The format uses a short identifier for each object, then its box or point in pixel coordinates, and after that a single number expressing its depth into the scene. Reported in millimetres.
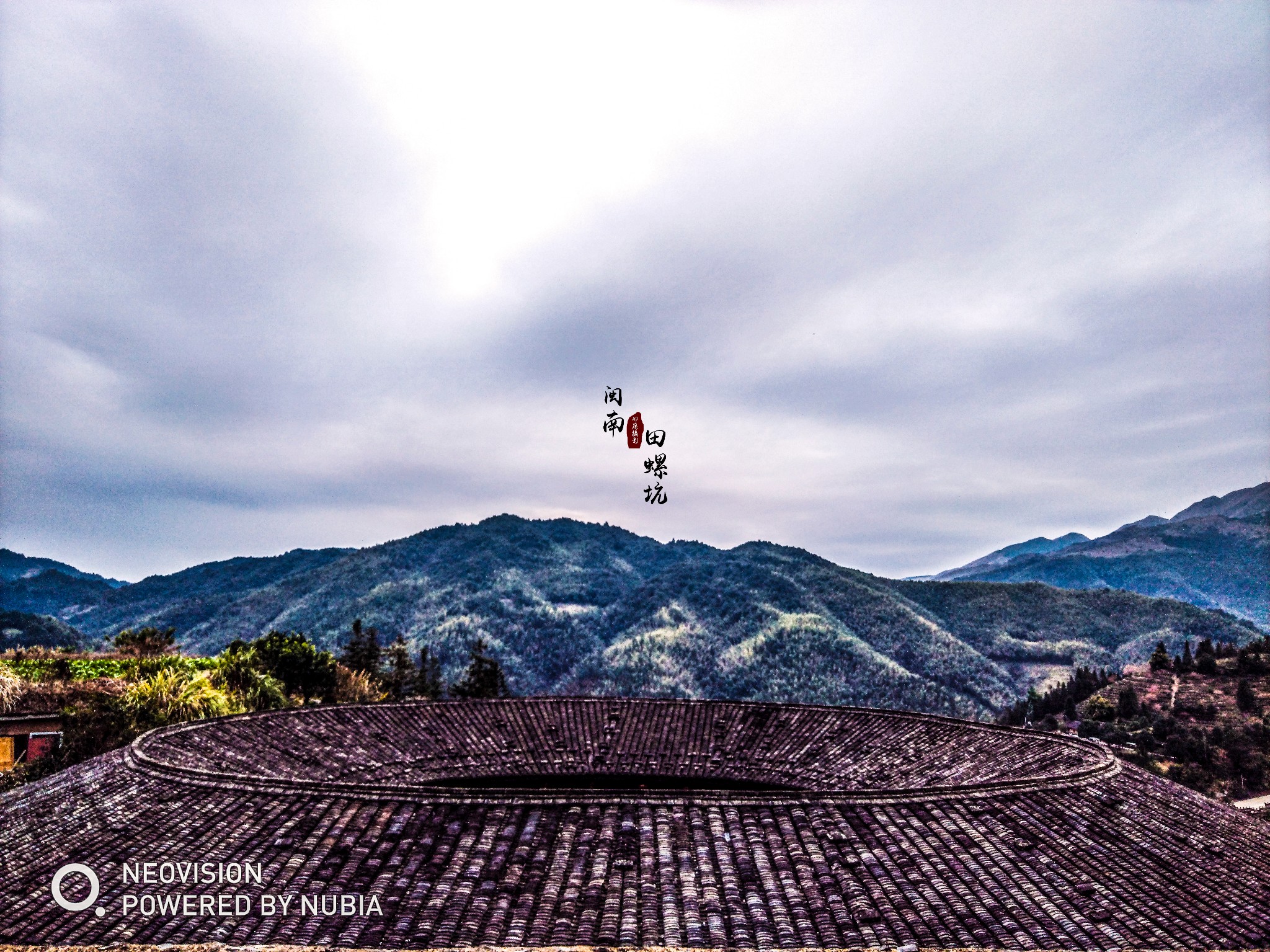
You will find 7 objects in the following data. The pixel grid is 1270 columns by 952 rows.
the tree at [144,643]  41344
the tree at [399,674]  55778
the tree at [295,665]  37469
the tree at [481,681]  56156
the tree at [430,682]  58938
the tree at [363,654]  57094
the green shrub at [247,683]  30922
